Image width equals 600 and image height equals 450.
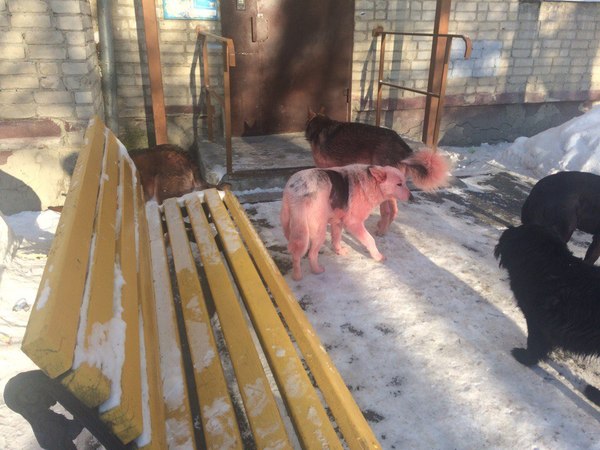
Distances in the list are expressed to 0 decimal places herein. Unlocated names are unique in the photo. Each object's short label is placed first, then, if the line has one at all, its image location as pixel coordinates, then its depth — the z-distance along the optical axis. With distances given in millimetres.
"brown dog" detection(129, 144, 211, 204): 4148
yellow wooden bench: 1027
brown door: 6191
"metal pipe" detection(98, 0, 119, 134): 5319
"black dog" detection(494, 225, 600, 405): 2154
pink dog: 3078
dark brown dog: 3682
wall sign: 5797
